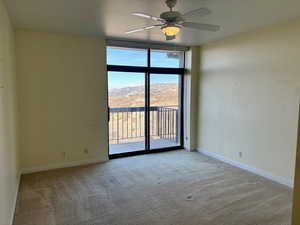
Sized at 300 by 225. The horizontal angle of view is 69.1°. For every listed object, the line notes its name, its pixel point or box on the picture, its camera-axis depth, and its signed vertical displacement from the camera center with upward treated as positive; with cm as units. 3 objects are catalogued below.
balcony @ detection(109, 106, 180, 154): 488 -75
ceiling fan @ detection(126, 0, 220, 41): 222 +83
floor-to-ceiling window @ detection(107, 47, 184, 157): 455 -5
